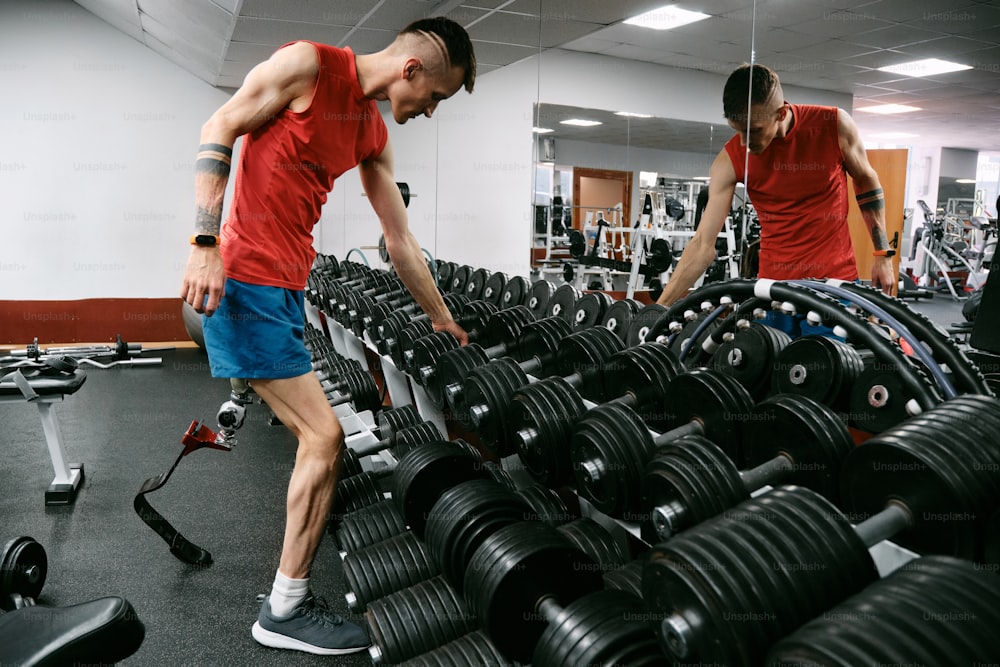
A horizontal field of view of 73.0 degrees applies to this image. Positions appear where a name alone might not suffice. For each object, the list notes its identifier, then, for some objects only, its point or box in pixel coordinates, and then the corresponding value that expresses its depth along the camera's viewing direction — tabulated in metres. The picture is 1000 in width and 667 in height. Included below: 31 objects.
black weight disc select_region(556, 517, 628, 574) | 1.57
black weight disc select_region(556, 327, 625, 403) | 2.00
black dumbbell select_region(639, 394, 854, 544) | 1.17
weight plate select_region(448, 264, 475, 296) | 3.84
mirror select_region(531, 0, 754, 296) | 2.55
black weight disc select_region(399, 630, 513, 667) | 1.42
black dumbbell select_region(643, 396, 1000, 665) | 0.89
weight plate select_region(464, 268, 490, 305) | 3.54
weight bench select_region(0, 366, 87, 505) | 2.73
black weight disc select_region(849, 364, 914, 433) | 1.47
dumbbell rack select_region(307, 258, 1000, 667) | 1.13
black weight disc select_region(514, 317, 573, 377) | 2.23
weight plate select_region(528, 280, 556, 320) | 2.91
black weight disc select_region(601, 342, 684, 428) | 1.72
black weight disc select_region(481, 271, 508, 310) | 3.32
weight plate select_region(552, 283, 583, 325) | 2.70
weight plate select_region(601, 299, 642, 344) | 2.38
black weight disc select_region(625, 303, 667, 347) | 2.22
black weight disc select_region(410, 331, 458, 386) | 2.39
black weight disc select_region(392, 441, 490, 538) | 1.77
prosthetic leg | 2.22
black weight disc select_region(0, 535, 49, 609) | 1.66
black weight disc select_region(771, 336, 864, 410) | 1.55
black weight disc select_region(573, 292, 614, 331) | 2.55
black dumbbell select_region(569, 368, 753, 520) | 1.40
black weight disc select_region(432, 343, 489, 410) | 2.15
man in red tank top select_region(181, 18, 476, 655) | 1.59
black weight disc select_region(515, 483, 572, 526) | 1.71
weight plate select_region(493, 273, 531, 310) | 3.14
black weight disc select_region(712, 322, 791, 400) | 1.78
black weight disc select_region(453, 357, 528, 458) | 1.88
